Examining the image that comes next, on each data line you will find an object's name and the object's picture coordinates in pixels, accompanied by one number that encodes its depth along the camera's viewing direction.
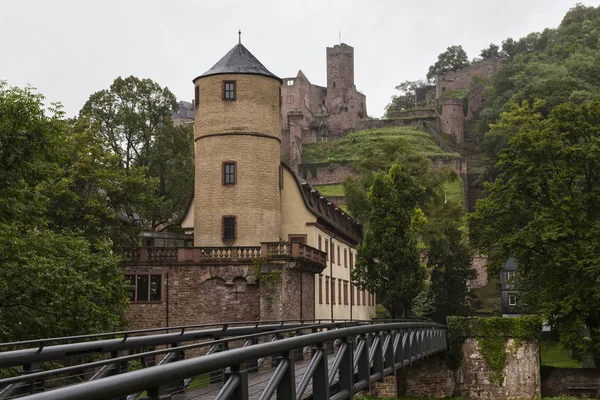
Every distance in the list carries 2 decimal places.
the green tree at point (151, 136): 51.91
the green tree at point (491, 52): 152.00
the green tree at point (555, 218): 36.12
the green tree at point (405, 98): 154.00
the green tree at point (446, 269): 54.56
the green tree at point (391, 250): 44.31
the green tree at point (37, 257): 23.84
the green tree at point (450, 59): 156.12
